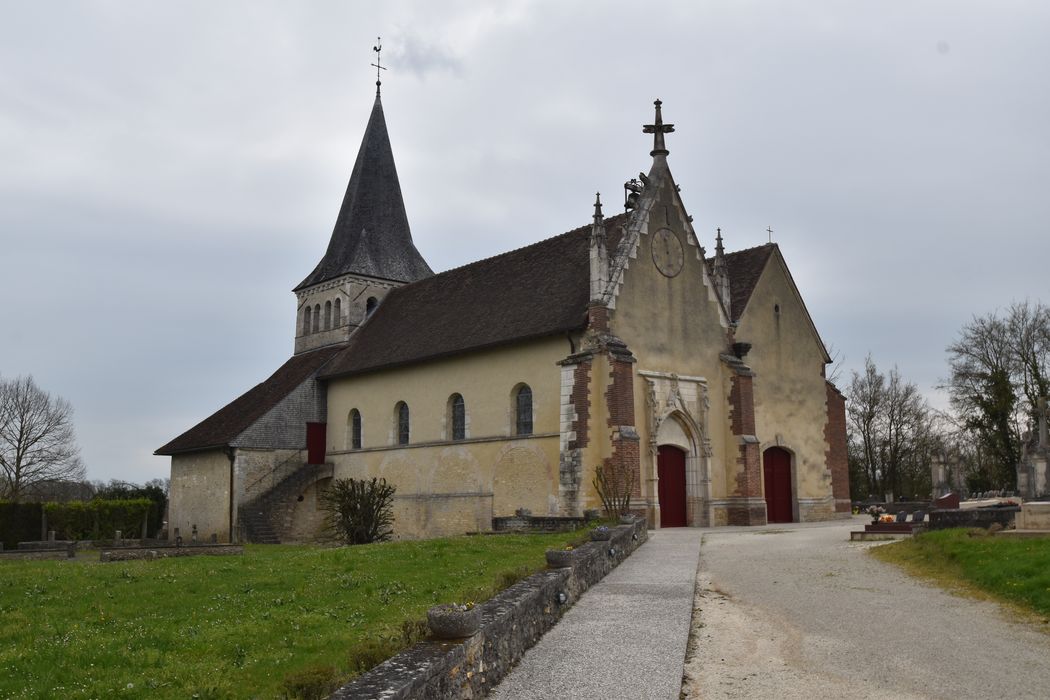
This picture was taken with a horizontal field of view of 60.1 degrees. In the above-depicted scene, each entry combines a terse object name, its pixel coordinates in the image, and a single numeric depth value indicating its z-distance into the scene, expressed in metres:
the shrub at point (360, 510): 23.77
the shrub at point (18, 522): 29.52
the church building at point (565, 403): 25.62
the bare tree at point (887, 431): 51.94
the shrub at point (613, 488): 22.87
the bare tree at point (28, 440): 50.72
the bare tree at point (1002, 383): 44.94
